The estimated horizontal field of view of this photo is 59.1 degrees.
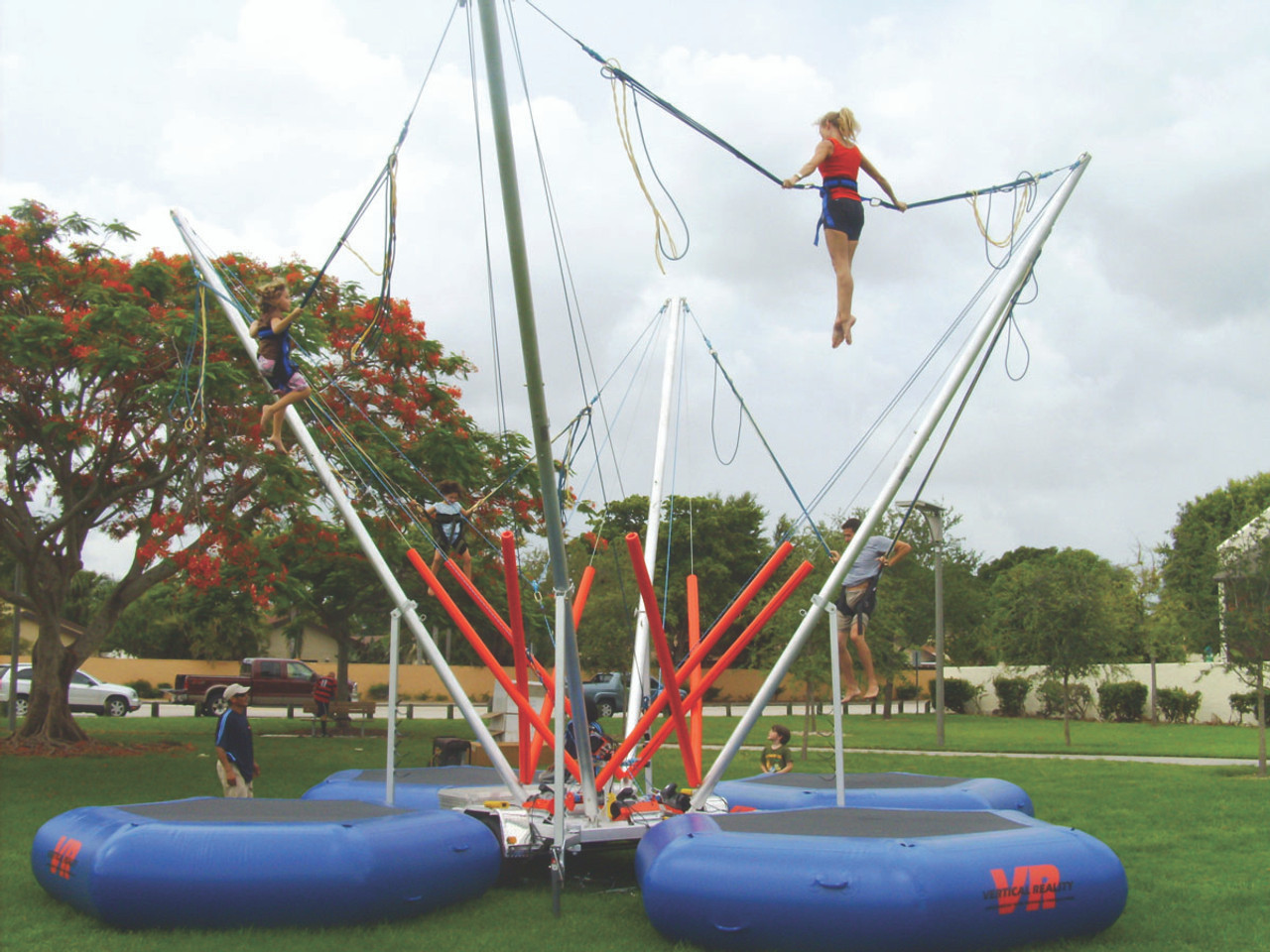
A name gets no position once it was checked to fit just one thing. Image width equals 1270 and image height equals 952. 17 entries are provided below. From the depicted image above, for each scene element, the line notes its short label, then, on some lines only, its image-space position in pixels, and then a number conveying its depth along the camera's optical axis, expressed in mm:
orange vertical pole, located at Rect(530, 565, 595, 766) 10391
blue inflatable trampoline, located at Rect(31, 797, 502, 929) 6844
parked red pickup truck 32531
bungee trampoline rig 6449
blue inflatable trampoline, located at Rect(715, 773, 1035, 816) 9945
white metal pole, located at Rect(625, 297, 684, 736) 11055
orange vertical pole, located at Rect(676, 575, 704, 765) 10284
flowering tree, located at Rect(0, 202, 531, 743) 14484
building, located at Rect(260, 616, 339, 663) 55719
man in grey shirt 9094
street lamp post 21219
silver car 29203
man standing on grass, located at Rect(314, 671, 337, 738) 24362
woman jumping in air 6617
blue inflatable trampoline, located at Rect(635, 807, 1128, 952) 6375
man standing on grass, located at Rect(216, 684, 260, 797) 10461
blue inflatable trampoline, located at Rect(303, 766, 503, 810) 10117
